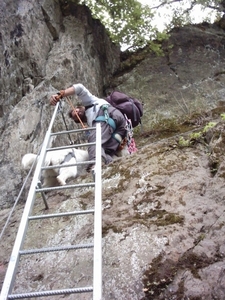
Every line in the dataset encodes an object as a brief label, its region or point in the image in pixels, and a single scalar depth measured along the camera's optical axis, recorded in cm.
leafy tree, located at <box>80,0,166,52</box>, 795
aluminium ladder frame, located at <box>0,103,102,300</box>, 195
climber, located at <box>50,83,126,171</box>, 467
